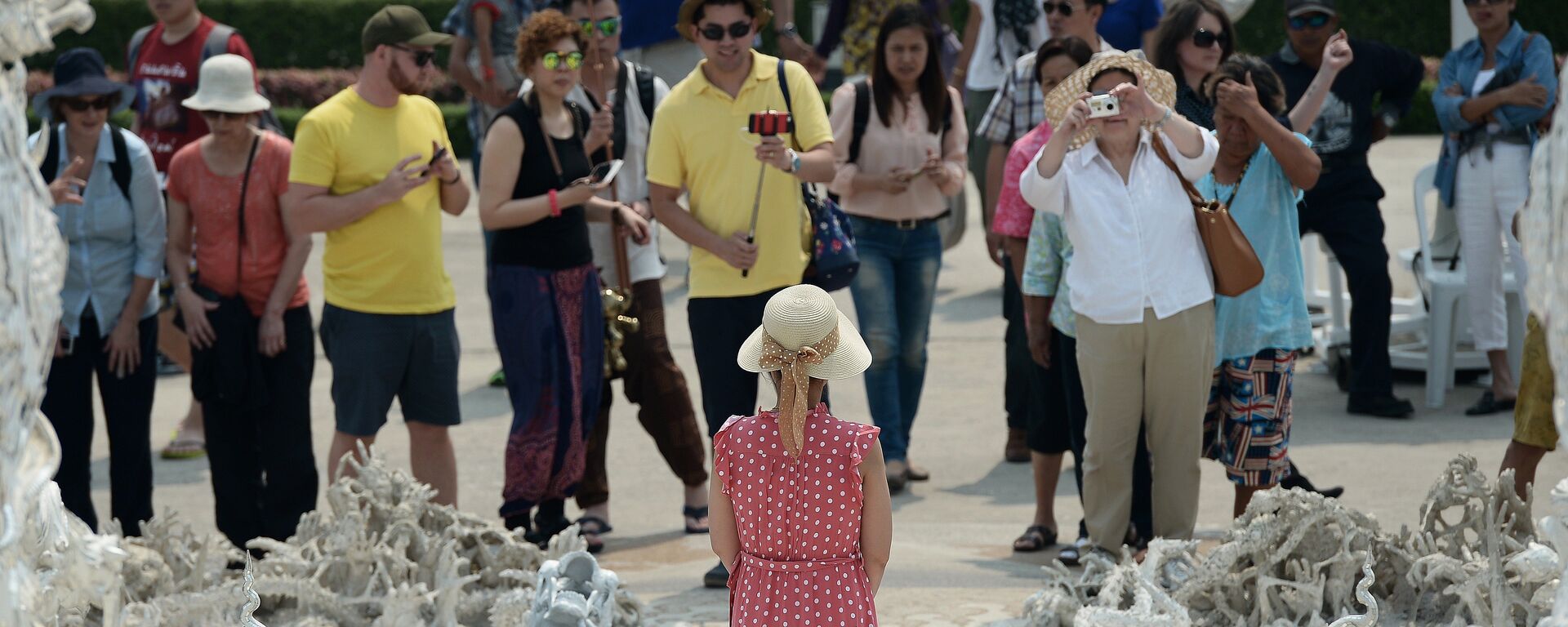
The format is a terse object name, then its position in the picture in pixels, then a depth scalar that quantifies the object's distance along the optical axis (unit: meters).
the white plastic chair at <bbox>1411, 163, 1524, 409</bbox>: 15.92
